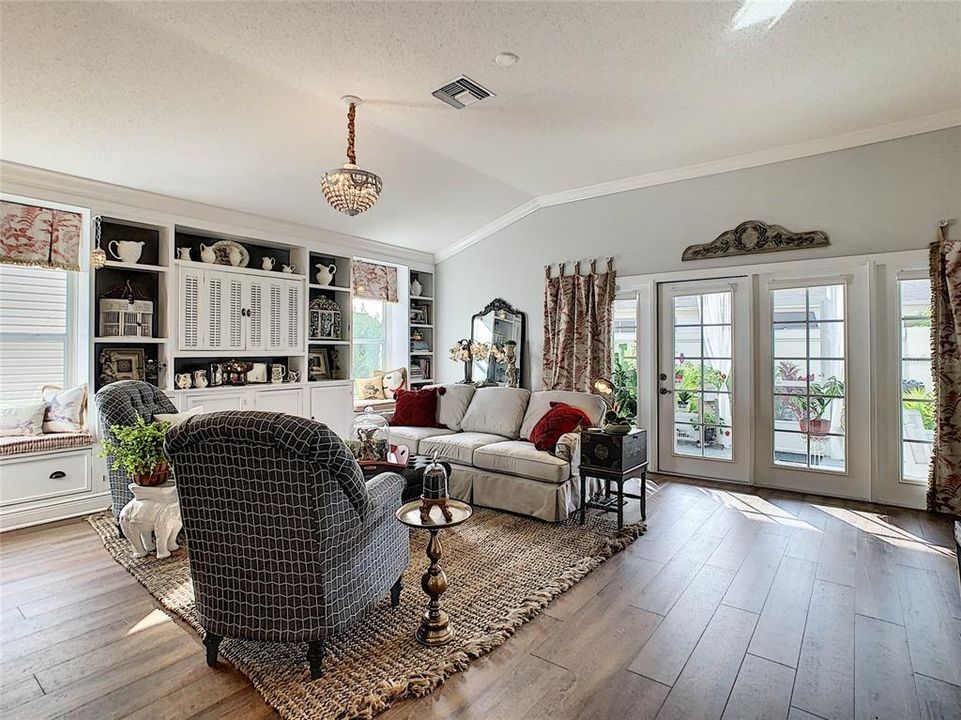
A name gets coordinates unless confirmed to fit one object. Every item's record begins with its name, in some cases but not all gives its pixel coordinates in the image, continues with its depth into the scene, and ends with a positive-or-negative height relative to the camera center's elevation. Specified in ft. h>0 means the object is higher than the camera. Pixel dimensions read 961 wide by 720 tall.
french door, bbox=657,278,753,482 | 15.21 -0.36
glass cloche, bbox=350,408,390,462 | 11.15 -1.70
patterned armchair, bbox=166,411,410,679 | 5.82 -1.89
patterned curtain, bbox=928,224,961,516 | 12.24 -0.19
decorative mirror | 19.14 +0.98
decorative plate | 16.10 +3.65
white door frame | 12.98 +0.00
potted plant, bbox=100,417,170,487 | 9.70 -1.60
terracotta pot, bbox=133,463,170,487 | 10.07 -2.16
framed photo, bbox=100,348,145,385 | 13.93 +0.08
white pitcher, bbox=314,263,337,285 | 18.78 +3.36
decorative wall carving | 14.07 +3.57
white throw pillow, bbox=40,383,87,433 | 12.82 -1.07
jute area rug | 6.15 -3.74
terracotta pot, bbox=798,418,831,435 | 14.09 -1.62
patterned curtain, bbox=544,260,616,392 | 17.38 +1.33
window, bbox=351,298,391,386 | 20.94 +1.26
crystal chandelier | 10.13 +3.53
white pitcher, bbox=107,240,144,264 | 13.91 +3.15
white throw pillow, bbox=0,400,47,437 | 12.36 -1.27
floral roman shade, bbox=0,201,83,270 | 12.24 +3.17
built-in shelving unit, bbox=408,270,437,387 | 22.16 +1.54
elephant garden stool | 9.95 -2.88
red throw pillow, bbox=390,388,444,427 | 15.98 -1.30
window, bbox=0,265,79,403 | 13.10 +0.94
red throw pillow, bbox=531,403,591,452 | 12.41 -1.38
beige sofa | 11.93 -2.09
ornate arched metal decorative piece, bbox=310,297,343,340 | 18.57 +1.74
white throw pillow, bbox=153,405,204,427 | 11.13 -1.10
